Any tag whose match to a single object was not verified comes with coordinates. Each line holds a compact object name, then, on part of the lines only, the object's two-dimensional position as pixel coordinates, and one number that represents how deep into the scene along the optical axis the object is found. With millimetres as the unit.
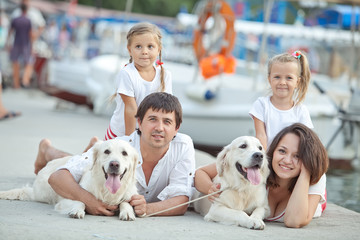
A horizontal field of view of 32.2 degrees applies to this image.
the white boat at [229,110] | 11609
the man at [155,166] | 5062
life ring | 12570
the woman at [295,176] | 5074
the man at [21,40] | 19094
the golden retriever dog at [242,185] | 4891
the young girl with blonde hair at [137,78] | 5883
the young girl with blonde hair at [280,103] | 5586
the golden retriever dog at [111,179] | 4773
